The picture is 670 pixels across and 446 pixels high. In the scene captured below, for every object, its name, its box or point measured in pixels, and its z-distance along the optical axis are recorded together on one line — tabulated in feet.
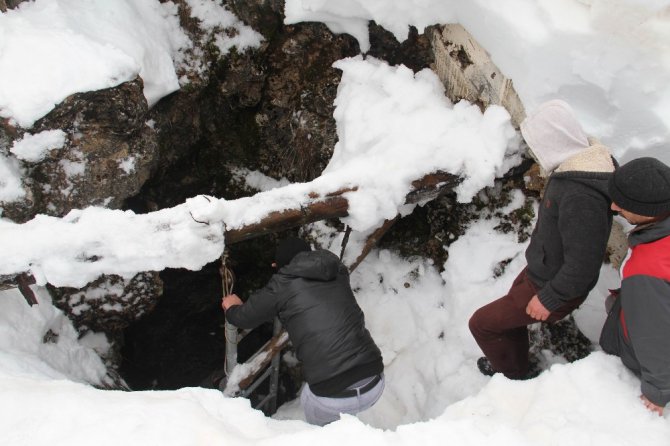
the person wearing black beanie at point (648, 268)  6.88
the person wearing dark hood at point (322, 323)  10.44
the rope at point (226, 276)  11.53
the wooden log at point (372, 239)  14.22
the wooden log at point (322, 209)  11.40
